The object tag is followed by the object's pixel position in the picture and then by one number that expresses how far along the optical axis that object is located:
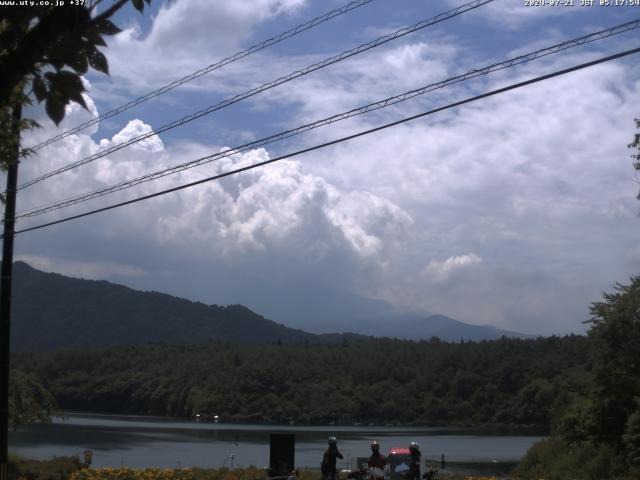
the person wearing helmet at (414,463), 18.23
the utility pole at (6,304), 19.03
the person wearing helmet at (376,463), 17.54
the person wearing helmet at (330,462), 17.75
